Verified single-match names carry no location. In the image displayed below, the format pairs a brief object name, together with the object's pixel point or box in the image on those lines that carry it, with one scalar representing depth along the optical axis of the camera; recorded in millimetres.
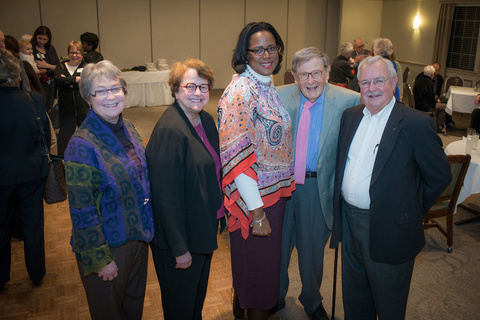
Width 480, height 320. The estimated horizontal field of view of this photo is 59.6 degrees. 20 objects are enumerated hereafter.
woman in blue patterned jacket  1865
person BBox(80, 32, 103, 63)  6340
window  10802
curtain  11273
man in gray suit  2504
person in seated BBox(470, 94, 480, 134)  7609
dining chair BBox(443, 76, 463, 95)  9742
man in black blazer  2100
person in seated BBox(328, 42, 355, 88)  8391
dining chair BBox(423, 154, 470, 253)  3773
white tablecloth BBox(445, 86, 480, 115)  8305
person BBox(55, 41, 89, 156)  5270
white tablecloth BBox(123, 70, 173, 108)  10375
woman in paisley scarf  2111
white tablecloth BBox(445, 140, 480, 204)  4062
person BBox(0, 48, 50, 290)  2910
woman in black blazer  2027
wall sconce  12340
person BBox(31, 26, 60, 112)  6695
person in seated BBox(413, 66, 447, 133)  8320
